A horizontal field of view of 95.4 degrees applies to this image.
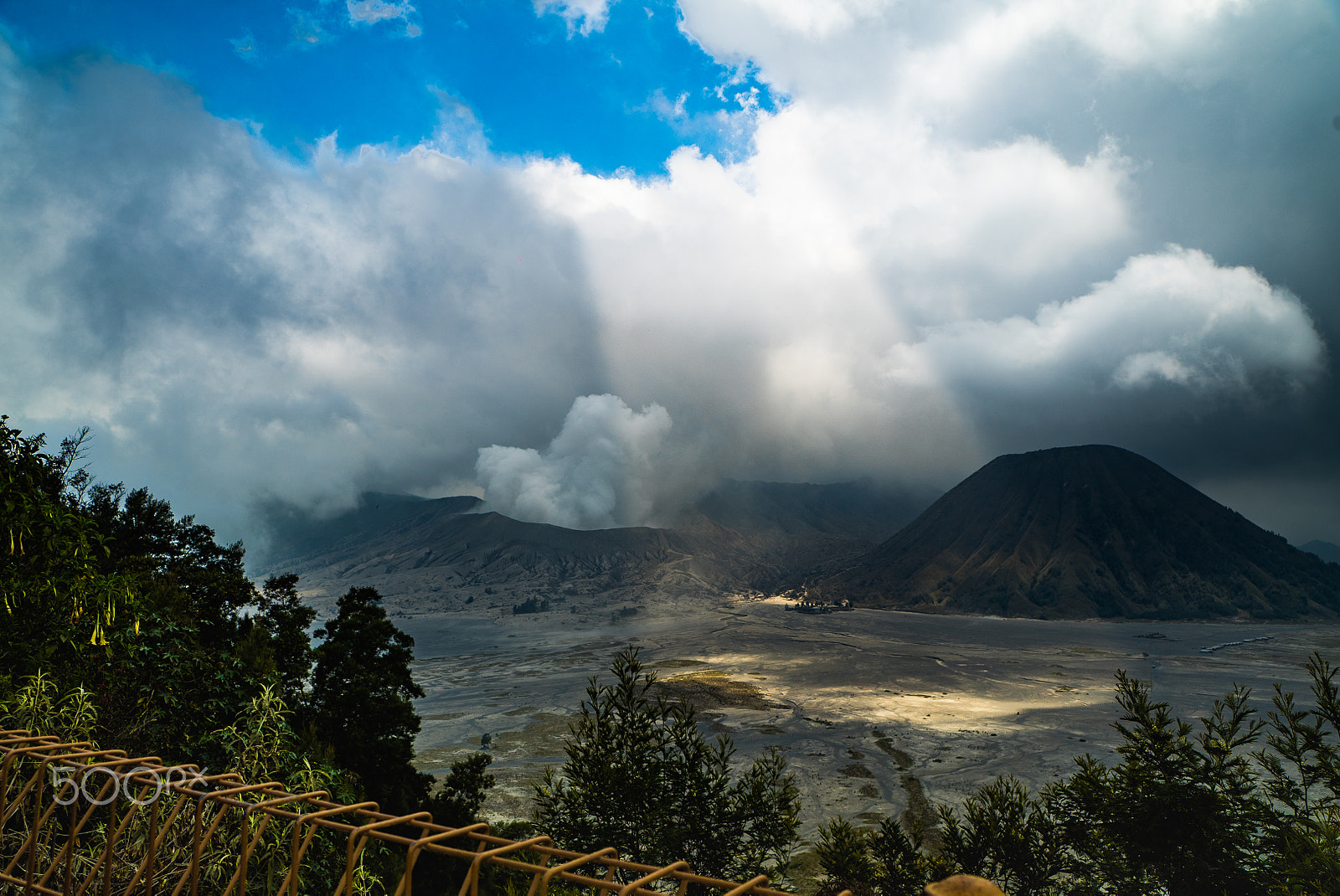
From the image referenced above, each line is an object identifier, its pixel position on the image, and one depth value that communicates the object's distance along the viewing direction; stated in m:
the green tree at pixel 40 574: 6.30
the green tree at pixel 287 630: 19.12
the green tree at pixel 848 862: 12.87
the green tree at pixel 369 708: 19.14
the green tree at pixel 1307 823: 8.76
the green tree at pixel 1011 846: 12.69
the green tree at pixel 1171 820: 10.66
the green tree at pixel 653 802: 12.24
